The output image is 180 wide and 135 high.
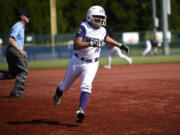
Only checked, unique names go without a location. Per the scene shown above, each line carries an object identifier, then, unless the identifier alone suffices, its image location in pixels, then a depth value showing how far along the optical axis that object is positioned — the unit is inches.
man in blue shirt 741.9
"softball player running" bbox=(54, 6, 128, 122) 500.7
